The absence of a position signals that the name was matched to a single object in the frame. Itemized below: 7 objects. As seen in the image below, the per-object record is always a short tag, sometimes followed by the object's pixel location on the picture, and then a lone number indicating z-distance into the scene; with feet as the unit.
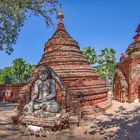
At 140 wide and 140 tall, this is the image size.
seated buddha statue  18.06
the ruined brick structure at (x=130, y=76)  26.74
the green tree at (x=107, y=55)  72.78
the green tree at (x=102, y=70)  78.49
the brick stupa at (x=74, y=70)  22.07
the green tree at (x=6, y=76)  77.25
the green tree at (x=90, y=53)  72.50
